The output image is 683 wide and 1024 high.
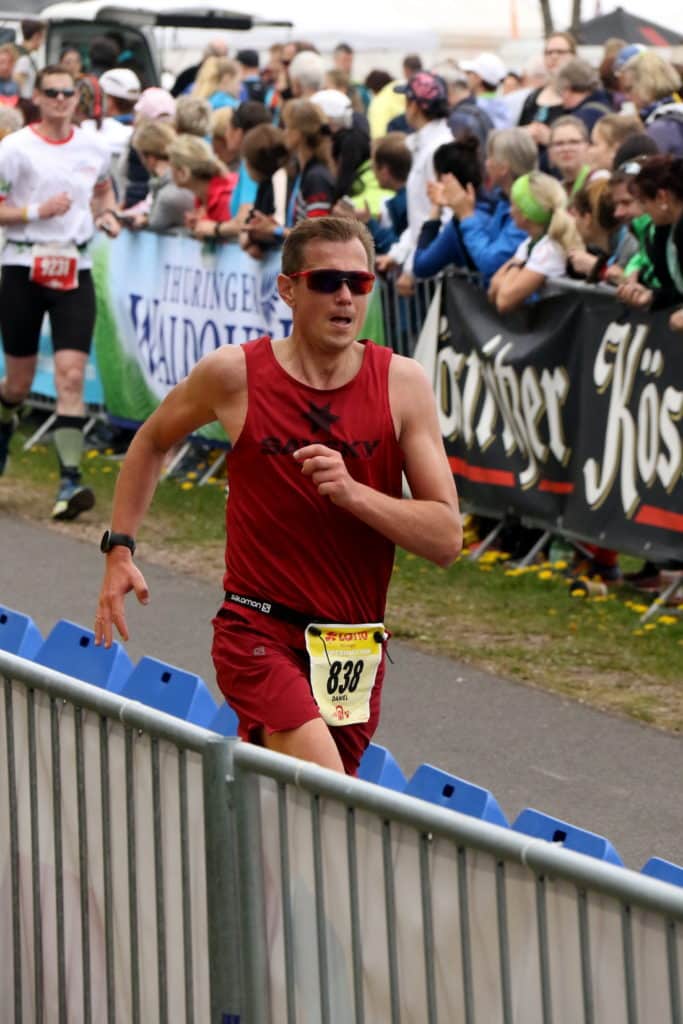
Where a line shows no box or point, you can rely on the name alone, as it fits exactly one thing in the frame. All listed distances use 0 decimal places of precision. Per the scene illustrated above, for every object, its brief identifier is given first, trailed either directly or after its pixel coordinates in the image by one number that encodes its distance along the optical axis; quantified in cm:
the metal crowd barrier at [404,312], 1946
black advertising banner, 1611
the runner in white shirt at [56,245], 2013
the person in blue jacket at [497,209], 1855
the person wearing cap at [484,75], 3208
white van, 4403
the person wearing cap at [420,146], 1995
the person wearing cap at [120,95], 3152
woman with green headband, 1756
